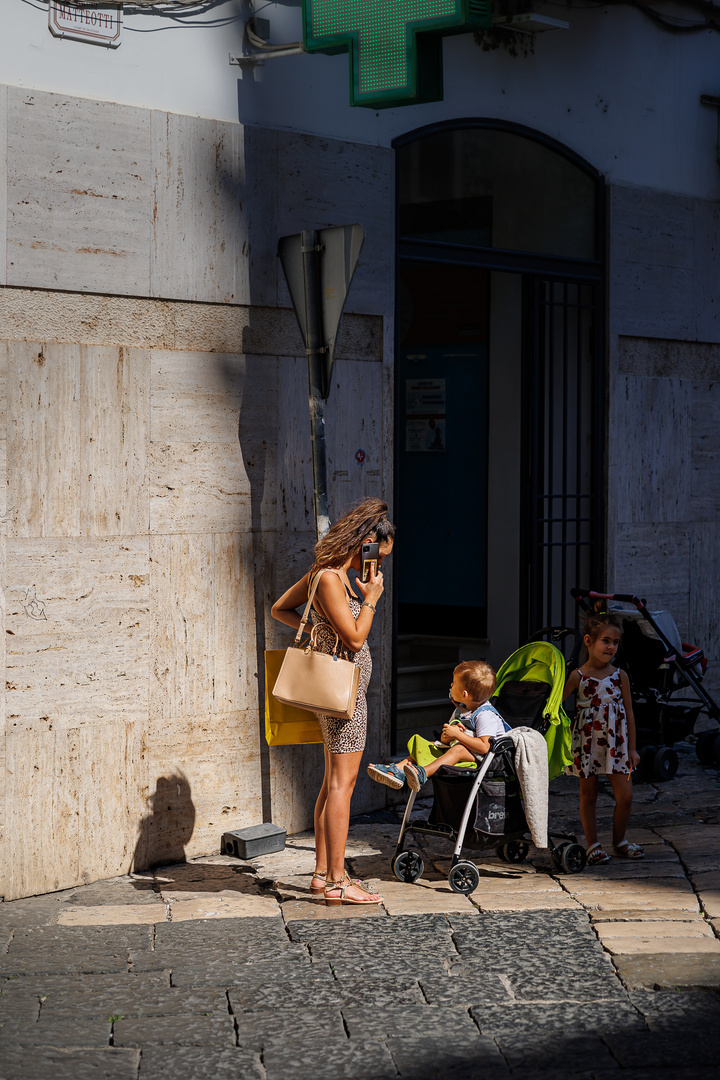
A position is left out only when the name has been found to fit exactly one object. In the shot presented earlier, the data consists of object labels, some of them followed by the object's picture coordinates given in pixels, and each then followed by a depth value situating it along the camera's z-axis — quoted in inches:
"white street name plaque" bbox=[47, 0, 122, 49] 244.8
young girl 257.3
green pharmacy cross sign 251.9
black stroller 323.6
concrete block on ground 265.3
